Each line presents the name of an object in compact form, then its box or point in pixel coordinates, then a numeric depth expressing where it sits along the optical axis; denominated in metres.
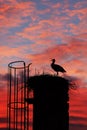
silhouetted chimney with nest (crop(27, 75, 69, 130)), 15.51
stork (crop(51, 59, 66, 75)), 18.73
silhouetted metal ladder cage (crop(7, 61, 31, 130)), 16.48
